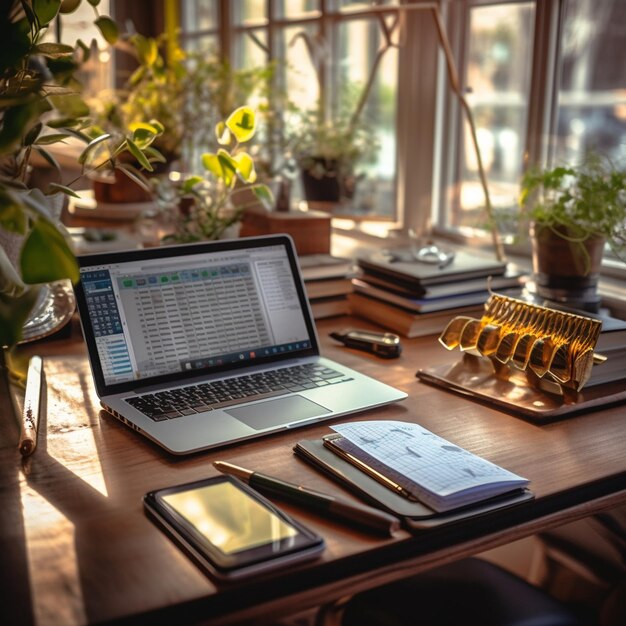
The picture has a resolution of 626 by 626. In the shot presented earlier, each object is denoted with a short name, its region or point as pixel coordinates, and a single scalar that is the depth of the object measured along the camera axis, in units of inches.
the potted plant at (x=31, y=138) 29.8
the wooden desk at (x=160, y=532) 30.1
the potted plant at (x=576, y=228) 60.0
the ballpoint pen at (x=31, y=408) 41.5
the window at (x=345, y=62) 94.3
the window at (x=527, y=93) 71.3
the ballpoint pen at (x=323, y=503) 34.2
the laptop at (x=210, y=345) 45.7
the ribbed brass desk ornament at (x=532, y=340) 47.9
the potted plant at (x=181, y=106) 101.8
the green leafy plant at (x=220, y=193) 60.9
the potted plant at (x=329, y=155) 94.3
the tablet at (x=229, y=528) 31.2
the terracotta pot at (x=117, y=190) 101.3
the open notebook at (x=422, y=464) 36.2
